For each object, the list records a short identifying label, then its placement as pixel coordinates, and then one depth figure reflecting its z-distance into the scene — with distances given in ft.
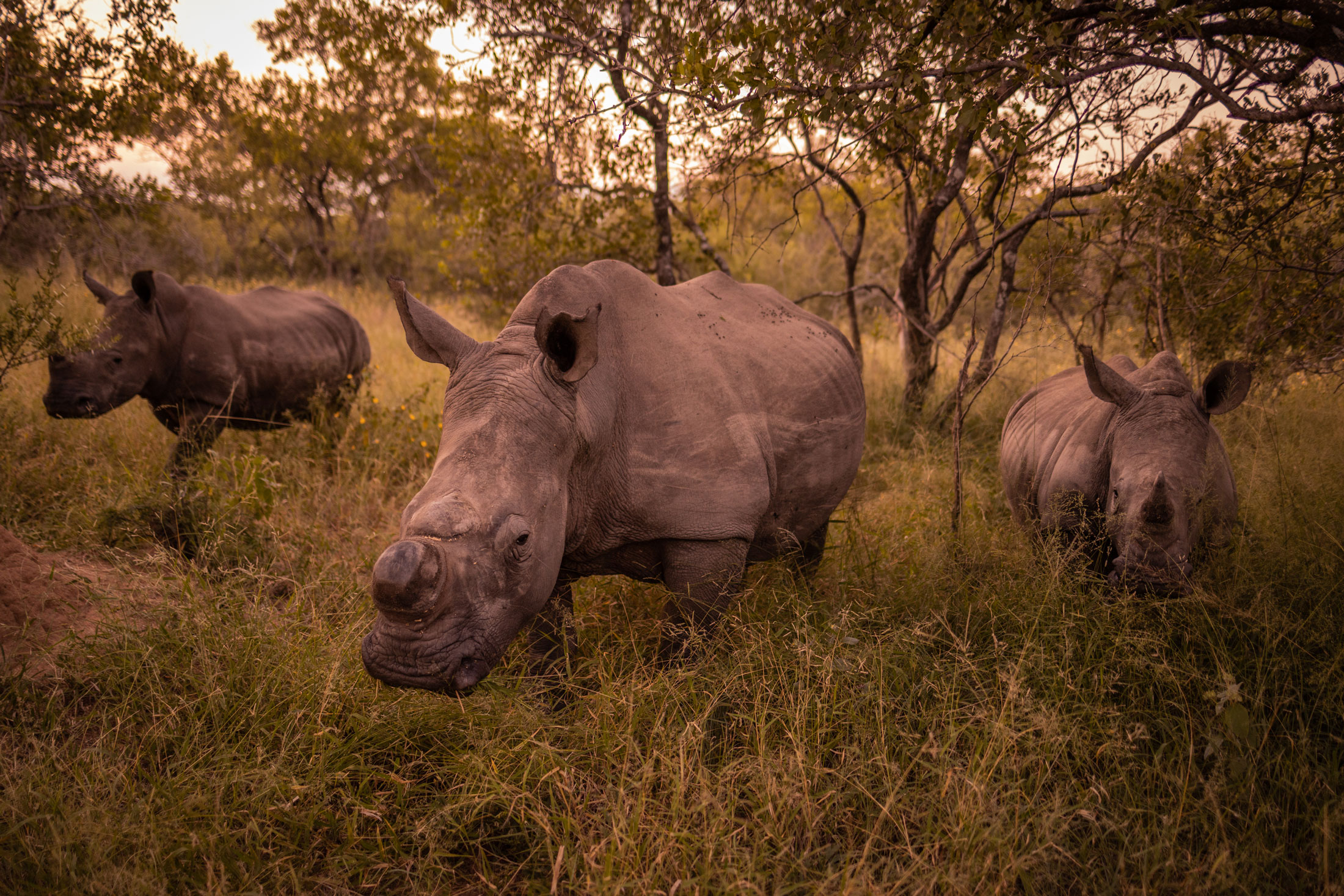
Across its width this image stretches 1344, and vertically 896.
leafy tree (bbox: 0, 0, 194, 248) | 19.56
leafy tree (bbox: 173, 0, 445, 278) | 56.75
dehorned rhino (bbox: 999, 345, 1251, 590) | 10.57
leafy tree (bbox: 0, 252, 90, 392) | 14.71
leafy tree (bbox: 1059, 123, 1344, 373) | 13.32
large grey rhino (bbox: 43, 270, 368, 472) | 18.11
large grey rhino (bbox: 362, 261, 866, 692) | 7.30
